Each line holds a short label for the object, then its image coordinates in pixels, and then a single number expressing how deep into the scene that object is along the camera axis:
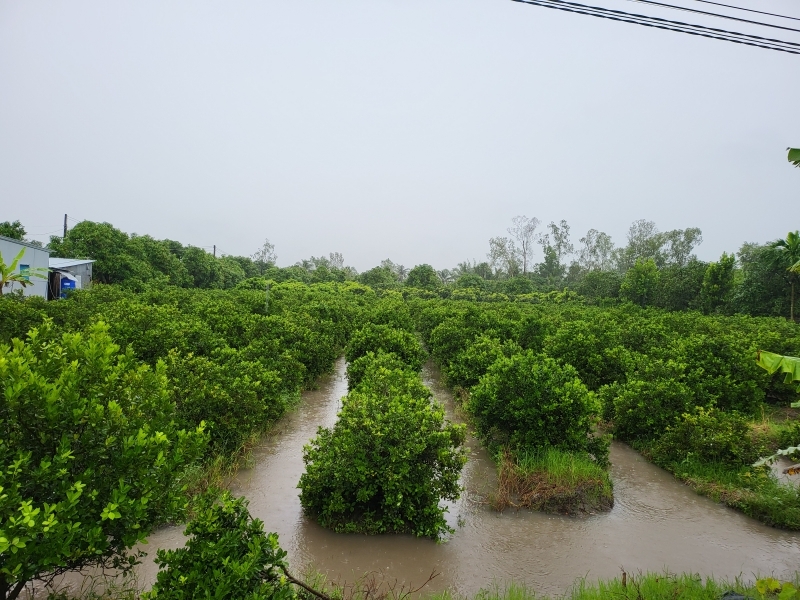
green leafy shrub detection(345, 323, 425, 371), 11.89
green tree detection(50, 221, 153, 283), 34.78
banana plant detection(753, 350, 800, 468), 4.81
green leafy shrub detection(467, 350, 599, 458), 7.48
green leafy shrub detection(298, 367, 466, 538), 5.56
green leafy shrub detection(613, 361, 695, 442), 8.58
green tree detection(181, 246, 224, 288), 45.34
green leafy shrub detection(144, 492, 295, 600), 3.30
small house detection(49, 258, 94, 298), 28.72
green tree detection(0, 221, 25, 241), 31.72
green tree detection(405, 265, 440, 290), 56.62
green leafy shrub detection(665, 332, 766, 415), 9.27
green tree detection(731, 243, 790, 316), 28.27
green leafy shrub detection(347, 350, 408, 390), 9.79
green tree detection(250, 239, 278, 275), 81.82
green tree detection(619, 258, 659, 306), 37.41
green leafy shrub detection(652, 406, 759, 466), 7.45
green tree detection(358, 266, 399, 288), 58.31
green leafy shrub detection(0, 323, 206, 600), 2.96
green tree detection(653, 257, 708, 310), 34.81
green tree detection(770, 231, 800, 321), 27.25
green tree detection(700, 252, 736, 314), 32.19
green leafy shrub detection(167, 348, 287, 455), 7.16
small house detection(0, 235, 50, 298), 23.50
